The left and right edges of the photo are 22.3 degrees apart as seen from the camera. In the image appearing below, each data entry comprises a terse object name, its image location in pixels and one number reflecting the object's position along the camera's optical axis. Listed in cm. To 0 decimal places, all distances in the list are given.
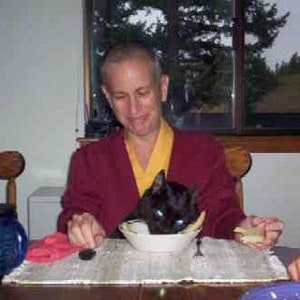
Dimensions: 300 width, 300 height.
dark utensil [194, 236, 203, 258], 154
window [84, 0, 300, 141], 323
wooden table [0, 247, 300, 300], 134
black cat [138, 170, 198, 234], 153
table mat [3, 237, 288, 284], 141
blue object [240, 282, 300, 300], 119
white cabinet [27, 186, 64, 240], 295
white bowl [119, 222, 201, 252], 152
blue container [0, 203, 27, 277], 142
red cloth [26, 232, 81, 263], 153
